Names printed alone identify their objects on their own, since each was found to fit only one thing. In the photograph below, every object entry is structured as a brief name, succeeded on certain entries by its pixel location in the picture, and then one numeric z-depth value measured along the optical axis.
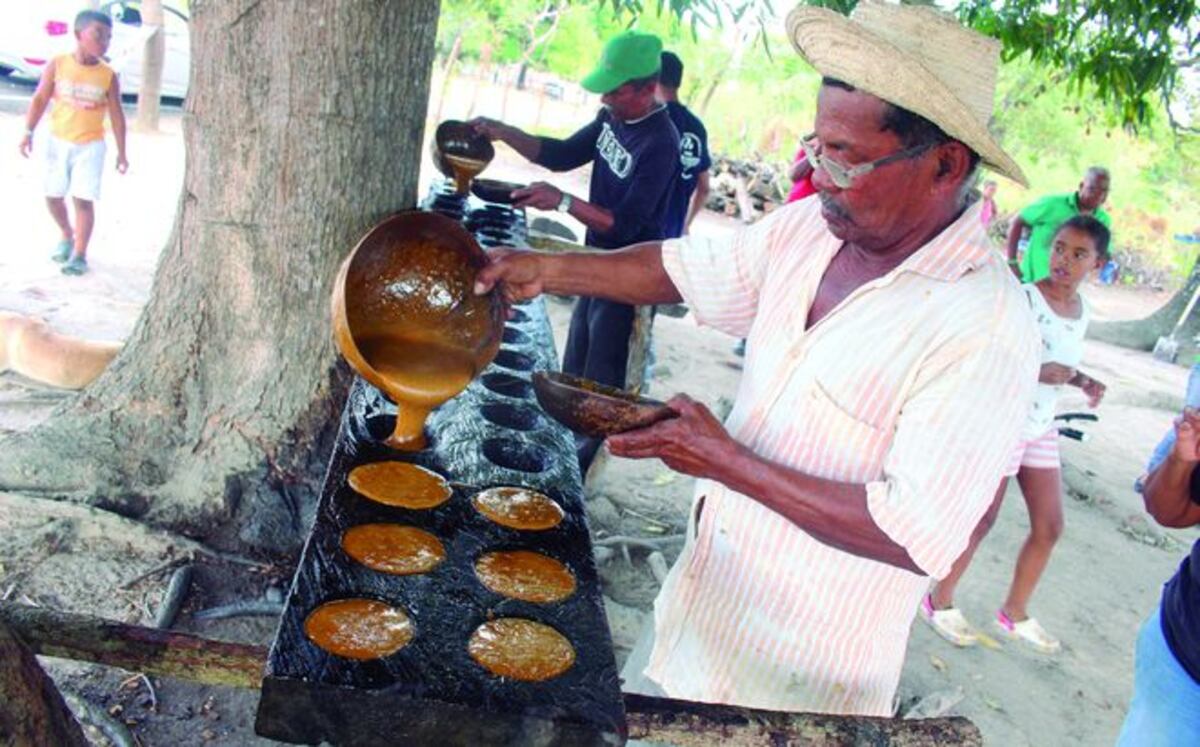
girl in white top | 3.56
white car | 10.48
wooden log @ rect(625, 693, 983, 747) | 1.40
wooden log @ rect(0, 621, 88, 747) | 1.29
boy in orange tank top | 6.15
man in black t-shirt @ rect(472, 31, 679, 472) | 4.03
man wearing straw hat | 1.45
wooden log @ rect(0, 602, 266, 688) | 1.39
